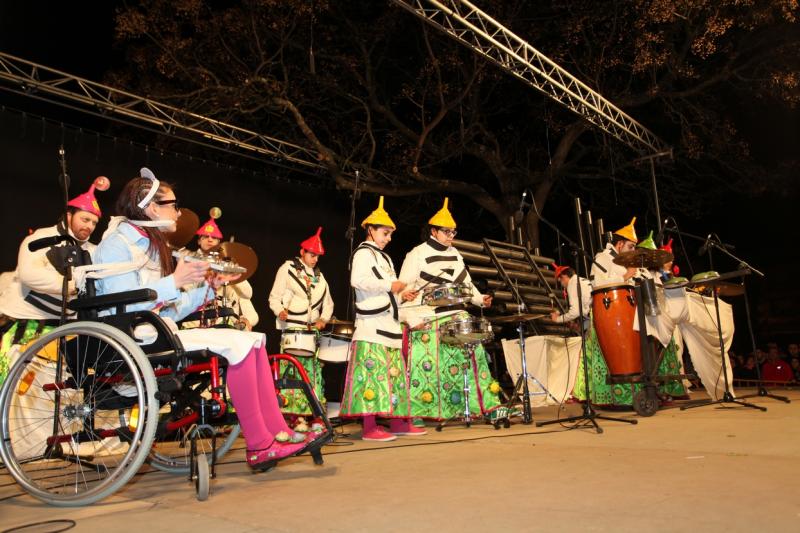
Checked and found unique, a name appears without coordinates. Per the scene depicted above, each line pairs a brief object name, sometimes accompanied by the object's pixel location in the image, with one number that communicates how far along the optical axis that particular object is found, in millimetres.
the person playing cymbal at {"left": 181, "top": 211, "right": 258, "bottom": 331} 5020
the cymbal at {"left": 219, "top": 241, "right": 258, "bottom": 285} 3969
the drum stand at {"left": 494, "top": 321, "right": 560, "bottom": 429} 4754
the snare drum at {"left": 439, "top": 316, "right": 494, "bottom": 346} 4434
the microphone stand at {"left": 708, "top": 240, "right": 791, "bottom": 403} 5321
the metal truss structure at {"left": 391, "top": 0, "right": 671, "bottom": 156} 6355
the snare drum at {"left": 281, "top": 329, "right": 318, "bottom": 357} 4980
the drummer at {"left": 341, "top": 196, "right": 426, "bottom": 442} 4328
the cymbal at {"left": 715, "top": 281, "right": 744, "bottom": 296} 5660
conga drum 5477
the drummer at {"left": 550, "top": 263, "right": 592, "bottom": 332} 5774
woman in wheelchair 2434
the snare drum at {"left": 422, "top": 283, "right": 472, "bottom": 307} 4273
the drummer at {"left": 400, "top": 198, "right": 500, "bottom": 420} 4809
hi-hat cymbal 4723
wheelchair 2129
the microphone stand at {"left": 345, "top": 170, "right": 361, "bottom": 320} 5220
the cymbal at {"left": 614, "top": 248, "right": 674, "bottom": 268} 4938
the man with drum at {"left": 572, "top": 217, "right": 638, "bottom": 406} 5848
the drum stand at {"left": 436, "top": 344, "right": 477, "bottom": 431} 4809
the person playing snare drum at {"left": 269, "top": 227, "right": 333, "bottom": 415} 5215
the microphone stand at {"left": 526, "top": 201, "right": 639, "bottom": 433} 4296
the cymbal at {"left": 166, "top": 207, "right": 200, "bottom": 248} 3661
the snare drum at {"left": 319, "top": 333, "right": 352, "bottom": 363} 5164
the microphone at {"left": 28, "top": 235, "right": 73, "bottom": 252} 2582
